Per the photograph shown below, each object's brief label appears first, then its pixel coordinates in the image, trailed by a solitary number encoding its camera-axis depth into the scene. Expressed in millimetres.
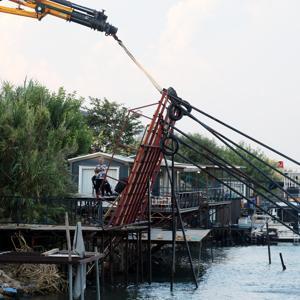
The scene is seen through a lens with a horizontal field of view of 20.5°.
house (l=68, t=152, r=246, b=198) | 52312
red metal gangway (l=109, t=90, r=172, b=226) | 36406
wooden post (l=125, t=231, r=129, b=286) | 39219
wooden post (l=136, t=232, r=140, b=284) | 40309
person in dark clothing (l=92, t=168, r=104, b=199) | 41719
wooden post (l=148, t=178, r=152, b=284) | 38150
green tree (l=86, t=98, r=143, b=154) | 79875
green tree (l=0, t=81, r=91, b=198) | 40562
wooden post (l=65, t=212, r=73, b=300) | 20234
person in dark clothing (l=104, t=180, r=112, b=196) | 42831
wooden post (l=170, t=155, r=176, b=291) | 37094
